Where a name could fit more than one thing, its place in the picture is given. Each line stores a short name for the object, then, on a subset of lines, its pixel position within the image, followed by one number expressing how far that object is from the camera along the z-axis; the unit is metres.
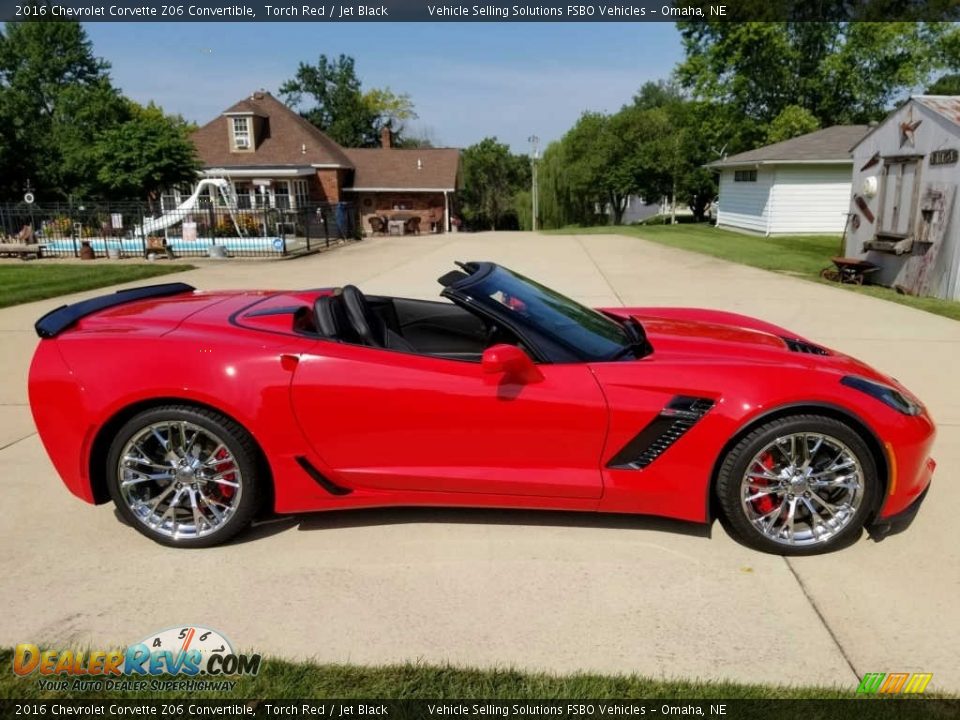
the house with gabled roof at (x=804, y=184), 25.78
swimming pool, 20.75
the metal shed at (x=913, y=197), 10.72
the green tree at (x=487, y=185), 55.22
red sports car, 2.99
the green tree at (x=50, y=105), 38.97
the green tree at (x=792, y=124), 36.06
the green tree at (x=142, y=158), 23.73
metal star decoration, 11.61
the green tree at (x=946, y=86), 41.59
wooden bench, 19.78
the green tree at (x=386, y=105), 66.44
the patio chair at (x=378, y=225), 37.84
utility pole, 46.13
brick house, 35.84
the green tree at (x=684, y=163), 42.91
